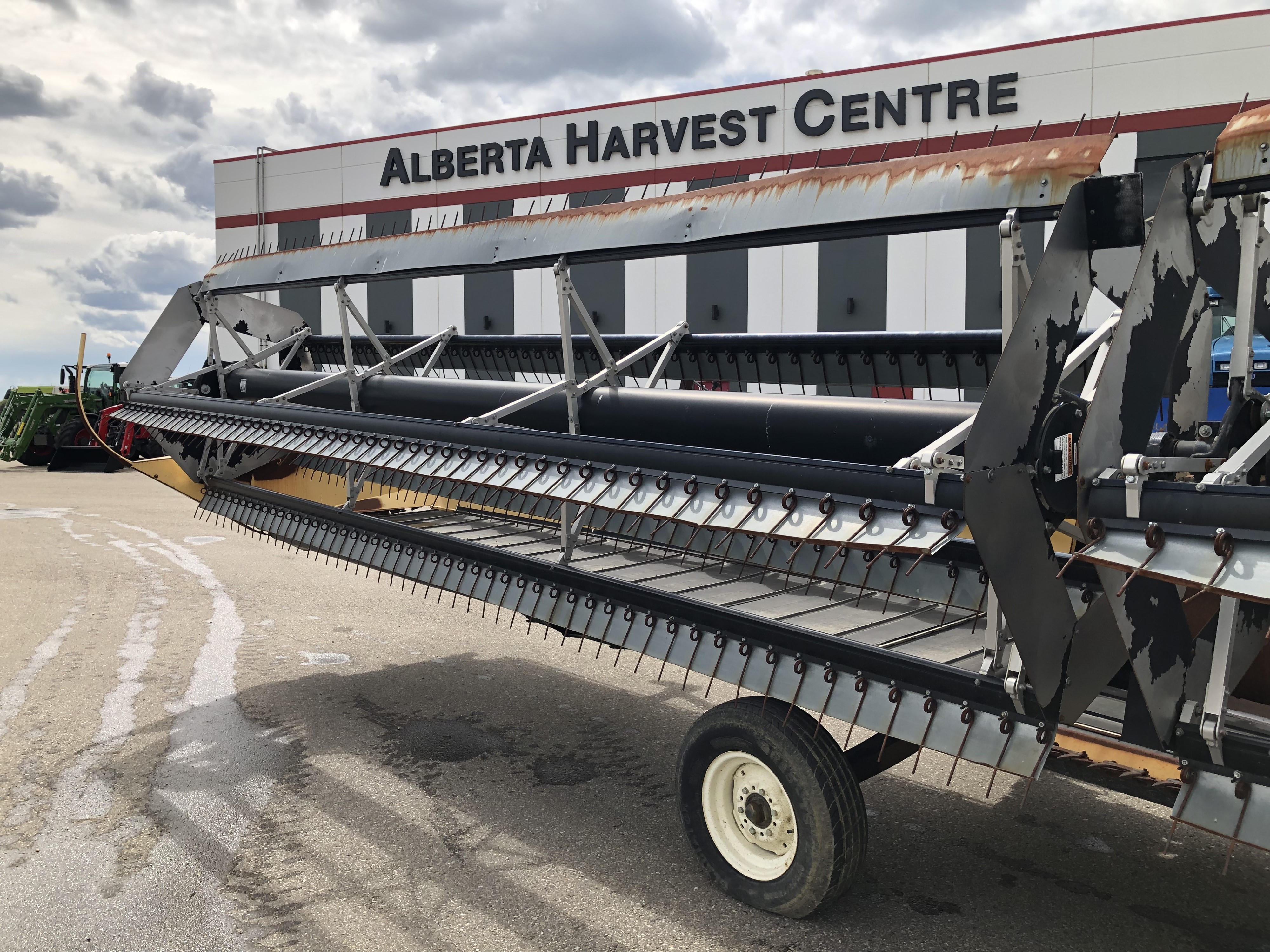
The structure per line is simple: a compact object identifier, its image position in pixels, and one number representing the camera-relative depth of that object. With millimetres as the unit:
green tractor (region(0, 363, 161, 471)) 19953
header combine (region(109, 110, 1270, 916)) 2309
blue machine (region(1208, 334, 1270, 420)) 7117
